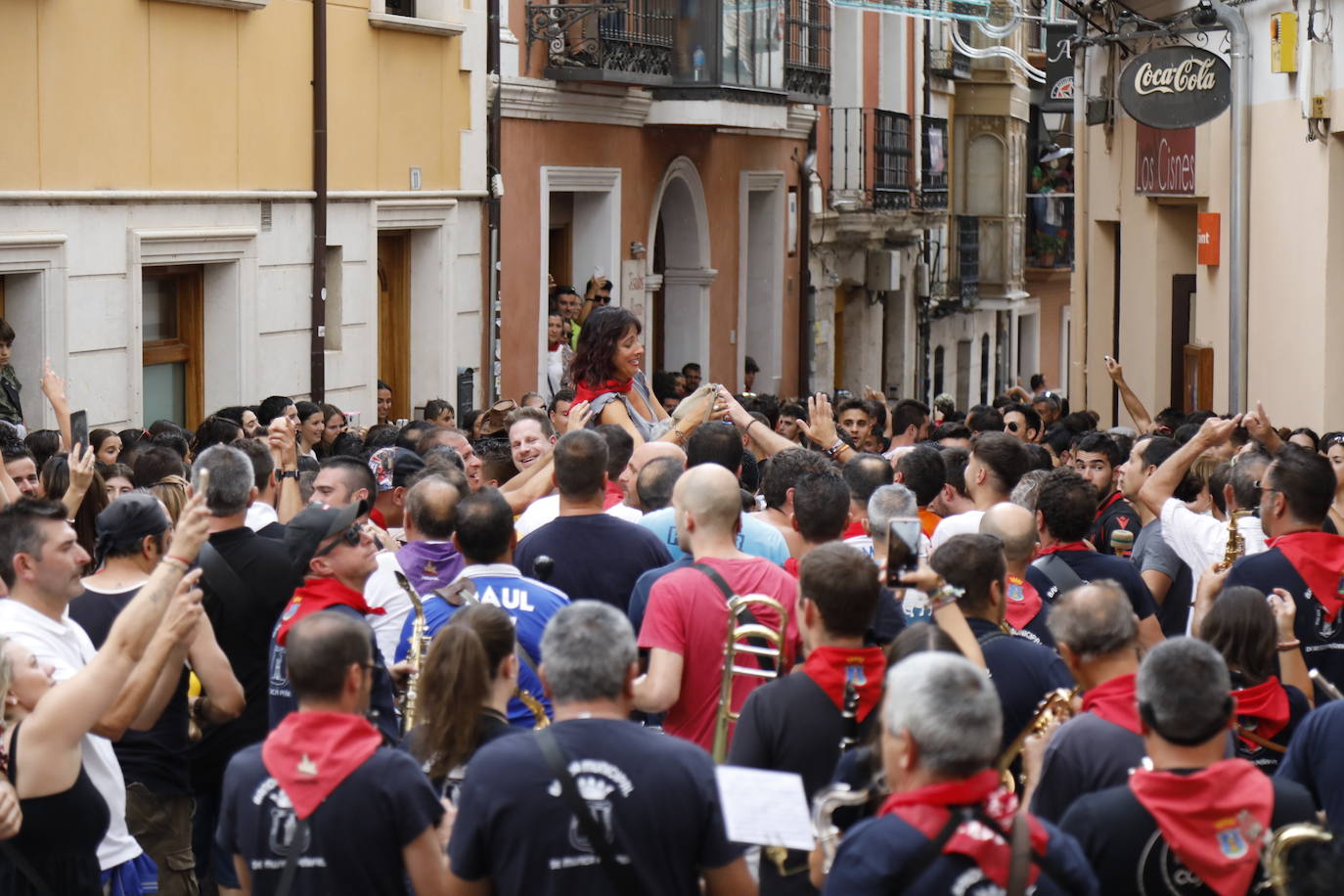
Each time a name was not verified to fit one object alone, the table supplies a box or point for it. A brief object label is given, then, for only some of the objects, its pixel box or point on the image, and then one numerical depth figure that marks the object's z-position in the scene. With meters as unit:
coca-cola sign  30.48
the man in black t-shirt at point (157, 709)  11.70
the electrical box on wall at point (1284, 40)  28.81
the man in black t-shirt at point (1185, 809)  8.69
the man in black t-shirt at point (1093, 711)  9.55
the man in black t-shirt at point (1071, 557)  13.70
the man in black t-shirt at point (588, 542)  13.31
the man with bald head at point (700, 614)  11.68
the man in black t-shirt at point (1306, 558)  13.27
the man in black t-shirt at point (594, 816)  8.77
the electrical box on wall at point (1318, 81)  27.91
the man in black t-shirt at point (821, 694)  10.12
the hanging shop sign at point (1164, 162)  35.84
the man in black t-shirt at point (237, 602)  12.77
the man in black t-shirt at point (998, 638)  11.22
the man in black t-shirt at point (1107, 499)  17.67
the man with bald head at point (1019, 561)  13.10
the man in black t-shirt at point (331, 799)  9.01
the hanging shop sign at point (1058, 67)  48.44
